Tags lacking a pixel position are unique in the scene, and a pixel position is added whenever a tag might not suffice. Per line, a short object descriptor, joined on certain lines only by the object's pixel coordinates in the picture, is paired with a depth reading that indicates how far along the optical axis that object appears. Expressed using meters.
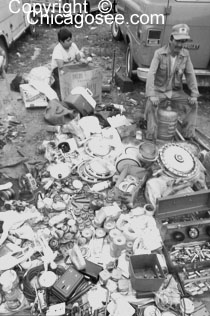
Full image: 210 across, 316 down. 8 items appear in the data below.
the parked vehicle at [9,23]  6.65
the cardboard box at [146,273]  2.86
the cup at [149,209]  3.72
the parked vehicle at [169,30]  5.10
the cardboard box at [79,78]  5.39
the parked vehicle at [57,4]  9.37
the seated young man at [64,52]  5.42
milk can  4.70
